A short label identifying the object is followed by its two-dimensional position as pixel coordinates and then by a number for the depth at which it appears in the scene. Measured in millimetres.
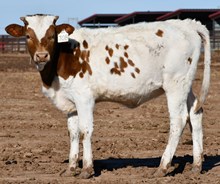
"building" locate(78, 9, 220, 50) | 58231
